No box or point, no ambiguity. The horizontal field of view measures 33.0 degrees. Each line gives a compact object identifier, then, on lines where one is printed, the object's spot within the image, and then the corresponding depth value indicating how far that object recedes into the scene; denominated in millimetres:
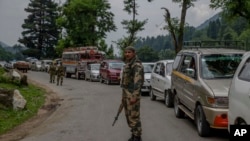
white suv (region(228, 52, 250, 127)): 6449
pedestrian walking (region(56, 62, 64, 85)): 30925
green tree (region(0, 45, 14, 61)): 129075
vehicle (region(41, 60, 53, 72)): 60647
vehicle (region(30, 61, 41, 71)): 65062
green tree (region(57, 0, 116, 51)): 59656
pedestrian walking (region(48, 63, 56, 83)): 33500
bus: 41594
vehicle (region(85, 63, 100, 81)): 36438
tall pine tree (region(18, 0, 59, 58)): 89062
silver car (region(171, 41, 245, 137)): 8867
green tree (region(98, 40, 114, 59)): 61656
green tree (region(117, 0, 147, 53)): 49125
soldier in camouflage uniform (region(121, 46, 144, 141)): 8461
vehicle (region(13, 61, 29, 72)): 55056
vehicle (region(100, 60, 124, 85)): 31469
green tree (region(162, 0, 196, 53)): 30359
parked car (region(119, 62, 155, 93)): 20844
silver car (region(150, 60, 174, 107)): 15692
